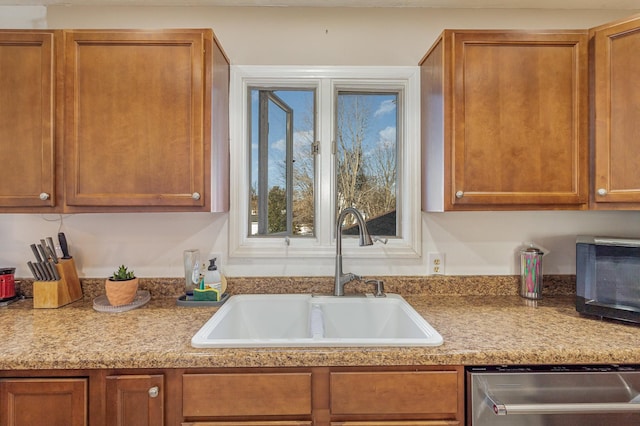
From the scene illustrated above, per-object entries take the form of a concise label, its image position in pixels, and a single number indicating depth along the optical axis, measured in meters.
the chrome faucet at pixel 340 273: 1.63
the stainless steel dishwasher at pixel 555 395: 1.06
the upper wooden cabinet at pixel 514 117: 1.43
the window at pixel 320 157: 1.76
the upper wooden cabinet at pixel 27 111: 1.40
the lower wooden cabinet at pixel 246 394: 1.07
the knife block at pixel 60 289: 1.52
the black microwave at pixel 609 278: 1.33
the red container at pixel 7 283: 1.59
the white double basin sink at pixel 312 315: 1.59
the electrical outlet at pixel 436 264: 1.78
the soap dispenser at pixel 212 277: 1.61
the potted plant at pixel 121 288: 1.51
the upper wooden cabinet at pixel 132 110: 1.41
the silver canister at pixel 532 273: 1.67
